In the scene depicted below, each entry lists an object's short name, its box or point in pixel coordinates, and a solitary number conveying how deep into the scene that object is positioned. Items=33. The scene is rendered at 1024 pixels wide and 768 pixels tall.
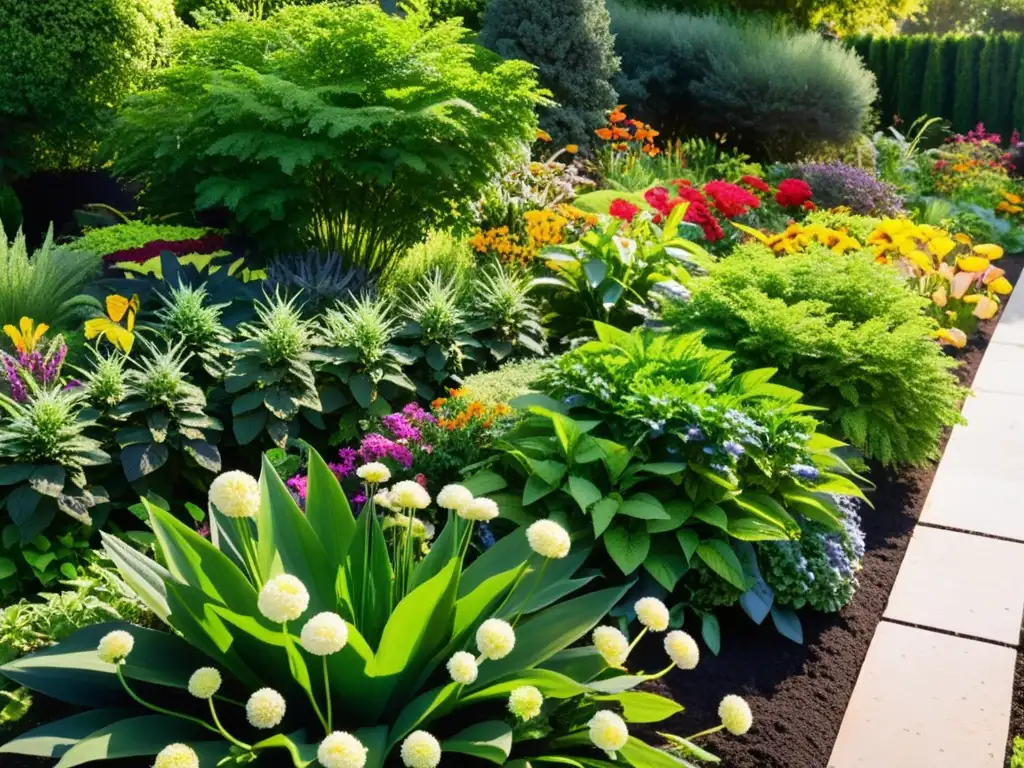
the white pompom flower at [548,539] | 1.97
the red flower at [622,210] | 5.60
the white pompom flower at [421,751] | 1.67
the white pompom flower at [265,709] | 1.67
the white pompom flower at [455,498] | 2.19
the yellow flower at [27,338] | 3.33
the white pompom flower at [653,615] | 2.06
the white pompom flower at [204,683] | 1.78
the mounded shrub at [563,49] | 8.59
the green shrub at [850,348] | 3.92
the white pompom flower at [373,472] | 2.30
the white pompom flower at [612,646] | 2.08
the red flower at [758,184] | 6.31
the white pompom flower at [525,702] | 1.85
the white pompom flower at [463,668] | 1.78
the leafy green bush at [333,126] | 4.50
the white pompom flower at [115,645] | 1.86
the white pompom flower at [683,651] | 2.04
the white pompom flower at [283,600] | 1.67
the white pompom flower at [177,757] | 1.66
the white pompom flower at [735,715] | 1.99
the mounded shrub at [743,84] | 10.65
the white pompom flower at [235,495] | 1.88
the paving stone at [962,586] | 3.13
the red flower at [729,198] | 5.71
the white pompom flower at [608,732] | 1.84
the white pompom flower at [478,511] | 2.16
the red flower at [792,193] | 6.34
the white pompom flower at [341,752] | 1.59
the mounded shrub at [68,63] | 6.34
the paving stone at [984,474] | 3.81
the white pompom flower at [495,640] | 1.79
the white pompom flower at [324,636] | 1.64
